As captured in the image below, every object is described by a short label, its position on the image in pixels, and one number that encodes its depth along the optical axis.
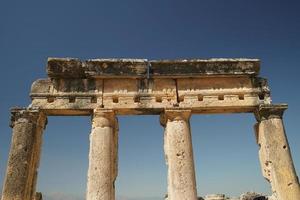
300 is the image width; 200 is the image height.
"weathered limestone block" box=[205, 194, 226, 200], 17.47
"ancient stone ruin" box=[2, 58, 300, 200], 9.52
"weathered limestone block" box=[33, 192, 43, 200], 11.03
